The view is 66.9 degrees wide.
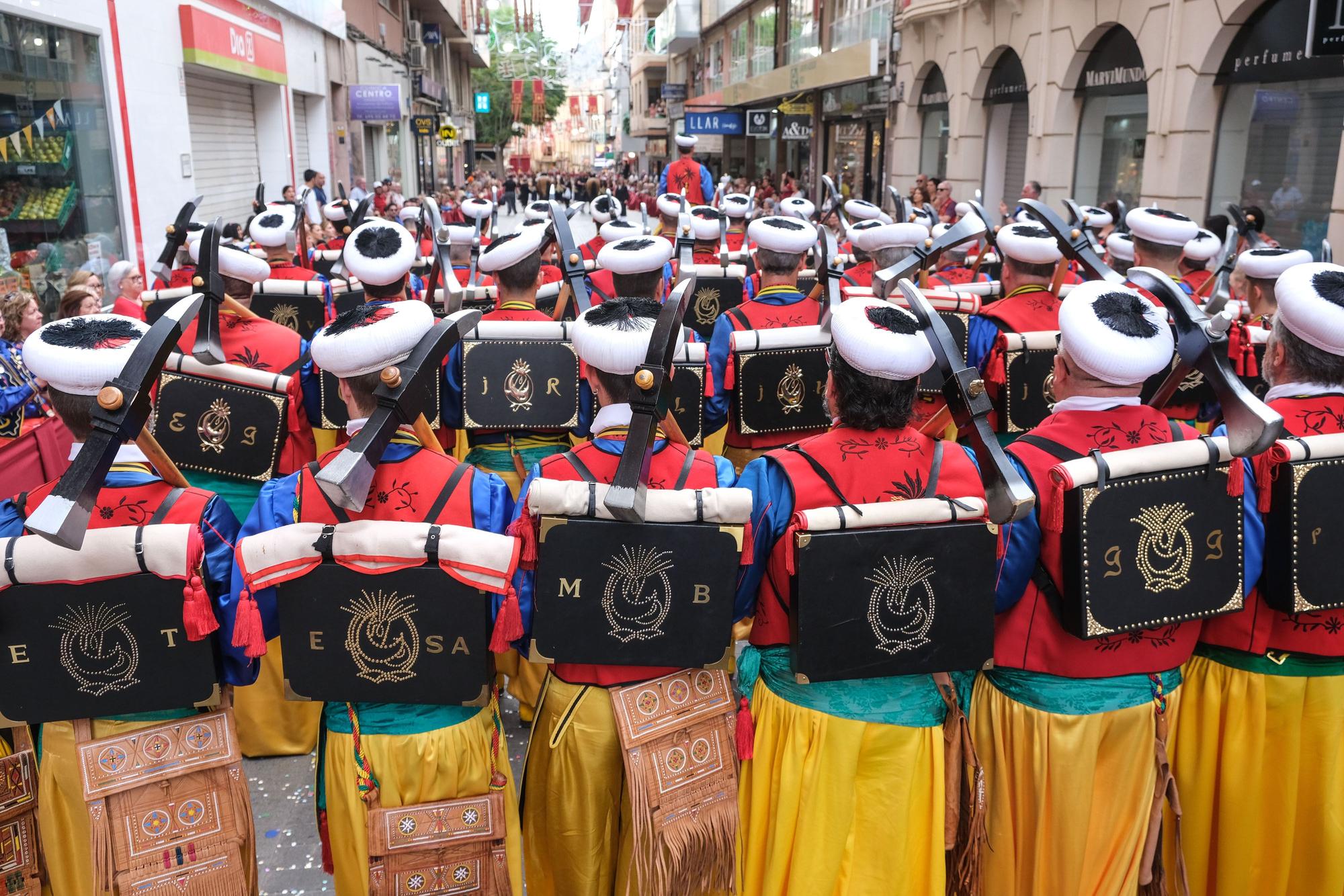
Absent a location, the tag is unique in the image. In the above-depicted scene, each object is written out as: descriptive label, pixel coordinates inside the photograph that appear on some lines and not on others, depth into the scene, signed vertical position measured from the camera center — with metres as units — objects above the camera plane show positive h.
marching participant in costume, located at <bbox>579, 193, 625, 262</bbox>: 9.87 -0.19
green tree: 61.97 +7.48
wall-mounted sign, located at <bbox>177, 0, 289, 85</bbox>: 11.35 +1.79
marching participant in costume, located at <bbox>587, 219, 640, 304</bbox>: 6.14 -0.51
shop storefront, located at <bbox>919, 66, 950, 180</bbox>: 18.52 +1.18
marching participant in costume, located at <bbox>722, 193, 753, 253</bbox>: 10.01 -0.20
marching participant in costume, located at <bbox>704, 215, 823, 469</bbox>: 4.27 -0.53
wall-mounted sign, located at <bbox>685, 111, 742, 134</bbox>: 26.61 +1.71
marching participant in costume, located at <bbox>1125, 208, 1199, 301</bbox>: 5.14 -0.22
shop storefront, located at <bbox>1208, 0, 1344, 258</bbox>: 9.66 +0.64
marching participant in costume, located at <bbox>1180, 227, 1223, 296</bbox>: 5.57 -0.35
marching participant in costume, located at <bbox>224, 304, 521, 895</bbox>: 2.34 -0.88
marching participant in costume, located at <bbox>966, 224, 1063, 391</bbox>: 4.58 -0.48
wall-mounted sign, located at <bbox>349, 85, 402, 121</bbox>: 21.91 +1.78
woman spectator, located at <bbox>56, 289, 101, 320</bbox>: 5.02 -0.56
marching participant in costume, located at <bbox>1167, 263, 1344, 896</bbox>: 2.69 -1.37
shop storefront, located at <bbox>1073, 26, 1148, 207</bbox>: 12.53 +0.86
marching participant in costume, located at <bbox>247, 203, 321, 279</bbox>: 6.11 -0.30
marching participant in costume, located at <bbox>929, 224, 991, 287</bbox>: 6.49 -0.53
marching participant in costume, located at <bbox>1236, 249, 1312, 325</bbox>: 4.46 -0.35
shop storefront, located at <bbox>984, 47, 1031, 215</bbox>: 15.70 +0.95
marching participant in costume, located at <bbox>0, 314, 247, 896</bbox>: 2.29 -0.72
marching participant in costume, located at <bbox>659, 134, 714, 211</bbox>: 12.51 +0.15
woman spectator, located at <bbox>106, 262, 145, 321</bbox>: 6.00 -0.56
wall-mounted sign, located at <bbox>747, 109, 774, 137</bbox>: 25.20 +1.63
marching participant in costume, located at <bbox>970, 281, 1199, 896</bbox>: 2.53 -1.27
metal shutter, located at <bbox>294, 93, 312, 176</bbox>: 17.98 +0.94
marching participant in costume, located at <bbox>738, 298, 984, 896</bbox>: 2.49 -1.31
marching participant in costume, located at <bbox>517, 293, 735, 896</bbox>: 2.49 -1.31
